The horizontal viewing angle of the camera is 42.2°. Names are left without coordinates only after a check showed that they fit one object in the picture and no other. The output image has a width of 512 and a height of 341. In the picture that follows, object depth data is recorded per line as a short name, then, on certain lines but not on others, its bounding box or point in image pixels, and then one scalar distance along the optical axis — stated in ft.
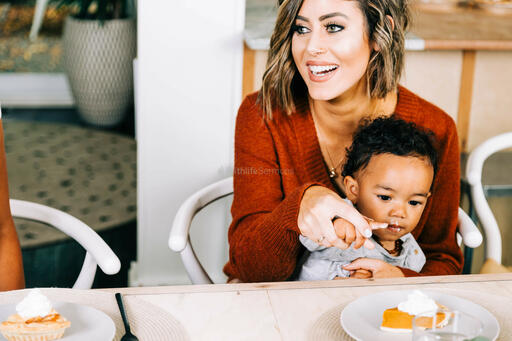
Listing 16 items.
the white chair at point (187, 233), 4.88
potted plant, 13.38
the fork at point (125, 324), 3.15
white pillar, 6.89
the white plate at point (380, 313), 3.20
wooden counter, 7.36
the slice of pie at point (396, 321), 3.24
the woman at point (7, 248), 4.32
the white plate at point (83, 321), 3.09
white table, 3.33
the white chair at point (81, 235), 4.57
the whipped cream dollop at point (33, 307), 3.04
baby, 4.81
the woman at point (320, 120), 4.89
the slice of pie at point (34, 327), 2.97
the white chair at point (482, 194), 5.69
